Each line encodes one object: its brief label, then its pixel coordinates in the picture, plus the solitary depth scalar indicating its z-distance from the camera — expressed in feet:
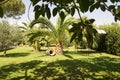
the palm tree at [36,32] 25.11
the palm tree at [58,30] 24.70
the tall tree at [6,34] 27.16
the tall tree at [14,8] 40.94
